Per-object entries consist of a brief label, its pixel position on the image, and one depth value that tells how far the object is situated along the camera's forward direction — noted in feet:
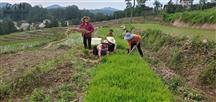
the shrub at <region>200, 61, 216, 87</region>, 19.20
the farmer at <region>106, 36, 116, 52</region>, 21.93
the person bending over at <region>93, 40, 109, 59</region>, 21.24
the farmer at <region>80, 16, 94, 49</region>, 23.80
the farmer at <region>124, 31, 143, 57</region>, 21.97
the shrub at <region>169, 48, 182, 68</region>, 25.28
